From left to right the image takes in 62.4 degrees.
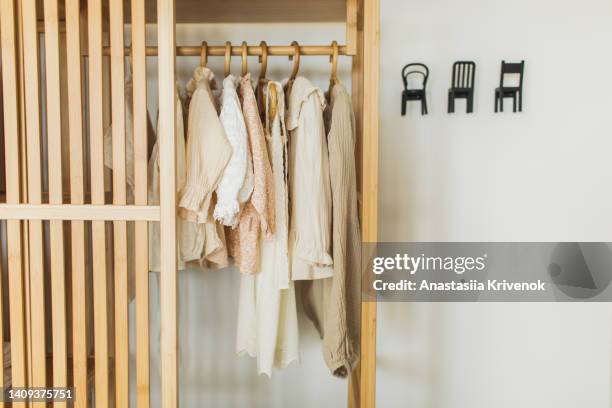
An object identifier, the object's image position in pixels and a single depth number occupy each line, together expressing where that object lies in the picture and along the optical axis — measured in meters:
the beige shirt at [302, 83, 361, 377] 1.58
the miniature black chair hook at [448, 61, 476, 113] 2.03
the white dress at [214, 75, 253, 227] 1.51
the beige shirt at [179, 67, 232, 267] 1.50
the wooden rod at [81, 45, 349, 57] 1.66
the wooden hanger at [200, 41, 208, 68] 1.66
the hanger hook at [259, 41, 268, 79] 1.65
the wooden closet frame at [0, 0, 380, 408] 1.41
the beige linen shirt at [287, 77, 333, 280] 1.58
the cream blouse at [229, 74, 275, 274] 1.56
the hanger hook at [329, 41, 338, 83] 1.66
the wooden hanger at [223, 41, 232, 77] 1.64
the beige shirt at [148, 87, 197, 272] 1.56
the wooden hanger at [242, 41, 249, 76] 1.64
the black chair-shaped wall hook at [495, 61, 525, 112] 2.04
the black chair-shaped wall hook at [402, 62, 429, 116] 2.03
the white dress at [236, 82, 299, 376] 1.64
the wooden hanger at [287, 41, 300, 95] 1.66
